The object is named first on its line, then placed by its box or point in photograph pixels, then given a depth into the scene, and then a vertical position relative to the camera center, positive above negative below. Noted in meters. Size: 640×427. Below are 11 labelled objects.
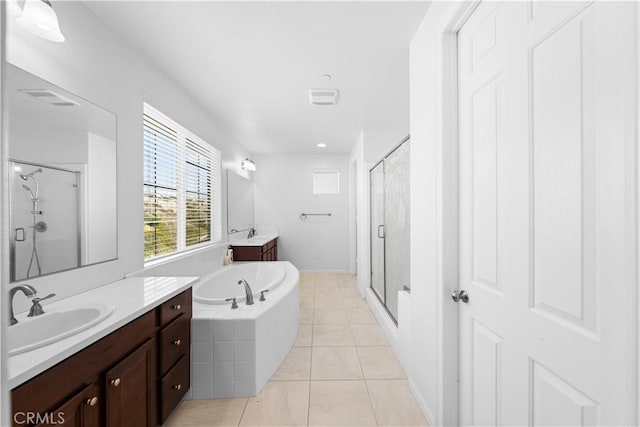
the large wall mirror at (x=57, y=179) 1.21 +0.18
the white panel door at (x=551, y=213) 0.64 +0.00
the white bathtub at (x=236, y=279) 2.81 -0.79
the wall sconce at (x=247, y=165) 4.44 +0.81
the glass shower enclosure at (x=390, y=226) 2.36 -0.13
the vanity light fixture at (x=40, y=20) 1.07 +0.80
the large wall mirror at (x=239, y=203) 4.01 +0.18
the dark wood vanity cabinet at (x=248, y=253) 3.87 -0.58
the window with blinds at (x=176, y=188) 2.21 +0.25
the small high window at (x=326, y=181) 5.55 +0.66
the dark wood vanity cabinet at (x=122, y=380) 0.83 -0.66
